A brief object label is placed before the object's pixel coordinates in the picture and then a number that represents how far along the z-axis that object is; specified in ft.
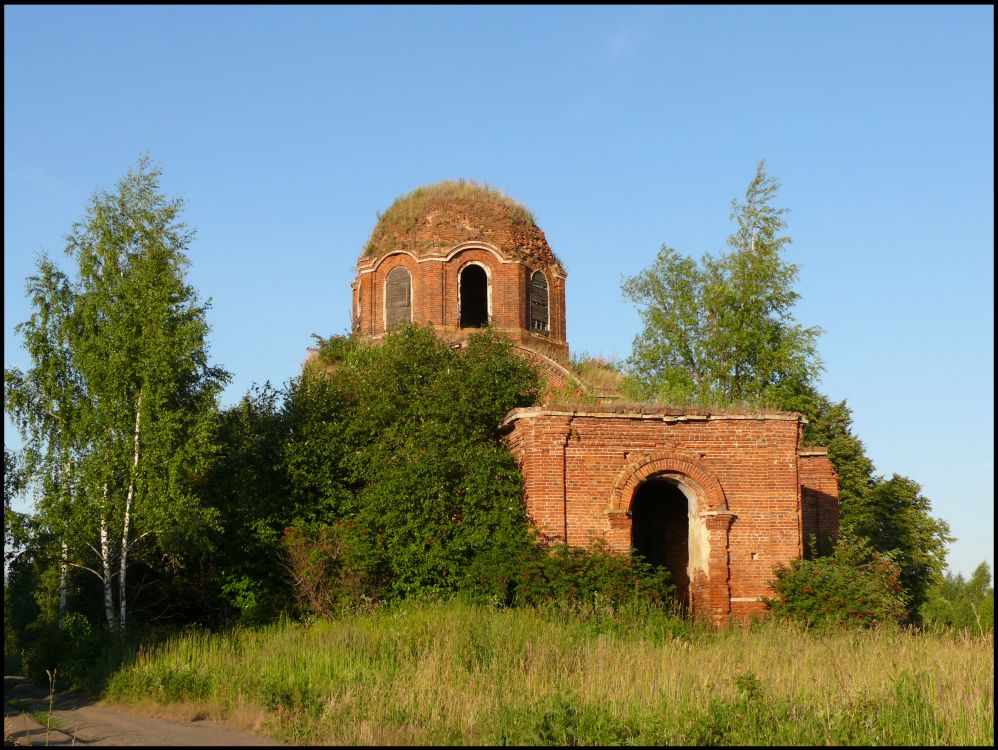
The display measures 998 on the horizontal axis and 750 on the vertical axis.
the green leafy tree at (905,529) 114.42
